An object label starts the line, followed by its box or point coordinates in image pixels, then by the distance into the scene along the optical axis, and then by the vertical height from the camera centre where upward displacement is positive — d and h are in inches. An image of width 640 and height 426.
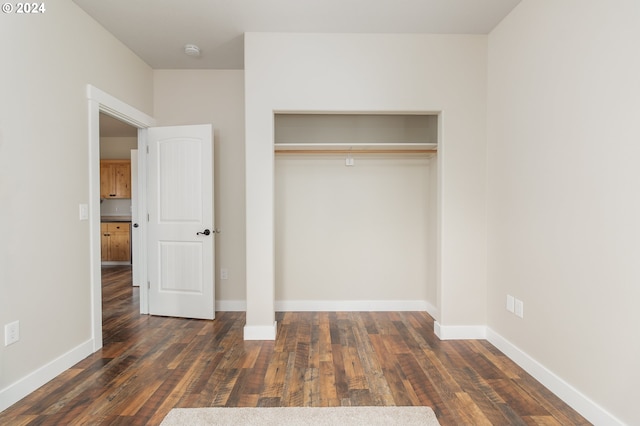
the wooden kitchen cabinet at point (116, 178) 269.7 +25.2
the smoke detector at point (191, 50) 125.1 +61.6
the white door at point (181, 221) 136.7 -5.3
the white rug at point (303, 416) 69.9 -45.8
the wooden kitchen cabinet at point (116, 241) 263.7 -26.3
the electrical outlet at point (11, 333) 77.8 -30.0
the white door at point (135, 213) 187.2 -2.7
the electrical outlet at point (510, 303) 103.6 -30.5
